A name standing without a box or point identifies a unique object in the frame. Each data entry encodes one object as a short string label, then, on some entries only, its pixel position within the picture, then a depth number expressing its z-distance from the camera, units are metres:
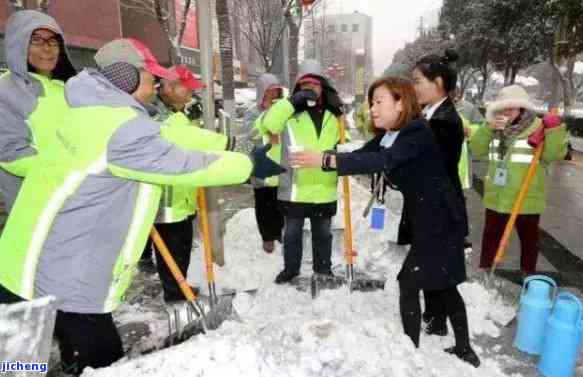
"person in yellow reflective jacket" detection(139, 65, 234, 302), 3.34
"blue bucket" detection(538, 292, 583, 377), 2.60
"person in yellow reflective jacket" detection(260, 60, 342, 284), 3.71
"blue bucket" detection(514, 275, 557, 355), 2.87
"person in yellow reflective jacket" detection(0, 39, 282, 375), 1.73
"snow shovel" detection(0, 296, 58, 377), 1.79
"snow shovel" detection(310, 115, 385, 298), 3.77
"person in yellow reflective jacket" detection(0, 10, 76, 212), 2.68
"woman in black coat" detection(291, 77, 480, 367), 2.40
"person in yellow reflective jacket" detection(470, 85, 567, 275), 3.69
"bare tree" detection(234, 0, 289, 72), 14.80
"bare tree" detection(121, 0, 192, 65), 7.69
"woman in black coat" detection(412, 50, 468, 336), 2.83
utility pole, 3.98
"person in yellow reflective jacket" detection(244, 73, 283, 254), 4.91
